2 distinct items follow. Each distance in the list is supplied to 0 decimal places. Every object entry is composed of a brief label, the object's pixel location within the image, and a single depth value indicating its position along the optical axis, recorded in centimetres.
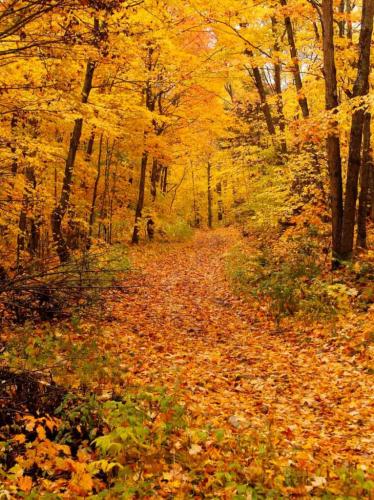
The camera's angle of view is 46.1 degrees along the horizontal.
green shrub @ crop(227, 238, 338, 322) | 1049
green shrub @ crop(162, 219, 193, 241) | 2674
